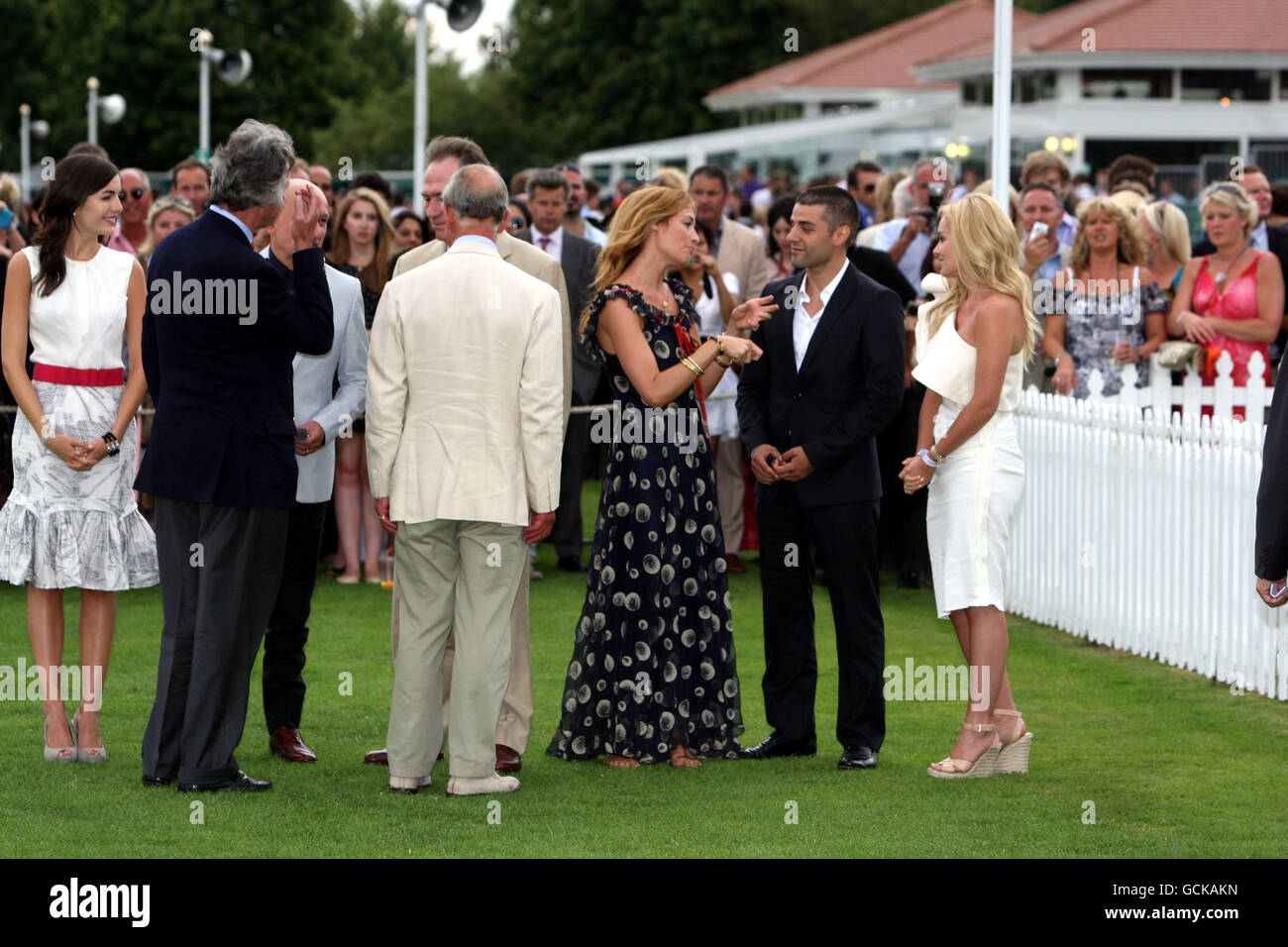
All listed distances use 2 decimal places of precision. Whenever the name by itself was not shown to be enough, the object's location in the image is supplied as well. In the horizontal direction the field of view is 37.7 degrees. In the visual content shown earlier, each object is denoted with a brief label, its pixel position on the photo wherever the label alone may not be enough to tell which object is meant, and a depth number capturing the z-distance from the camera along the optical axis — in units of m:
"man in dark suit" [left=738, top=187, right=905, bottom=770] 7.43
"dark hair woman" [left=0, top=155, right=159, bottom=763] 7.40
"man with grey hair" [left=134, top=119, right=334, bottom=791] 6.57
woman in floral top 11.59
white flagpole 11.76
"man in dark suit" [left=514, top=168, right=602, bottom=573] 12.20
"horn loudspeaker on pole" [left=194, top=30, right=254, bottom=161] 29.89
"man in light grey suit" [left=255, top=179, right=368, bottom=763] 7.60
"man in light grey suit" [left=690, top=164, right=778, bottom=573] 12.98
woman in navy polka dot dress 7.37
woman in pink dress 11.60
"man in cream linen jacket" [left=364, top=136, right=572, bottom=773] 7.37
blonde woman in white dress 7.16
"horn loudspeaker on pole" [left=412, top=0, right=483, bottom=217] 16.91
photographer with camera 12.80
